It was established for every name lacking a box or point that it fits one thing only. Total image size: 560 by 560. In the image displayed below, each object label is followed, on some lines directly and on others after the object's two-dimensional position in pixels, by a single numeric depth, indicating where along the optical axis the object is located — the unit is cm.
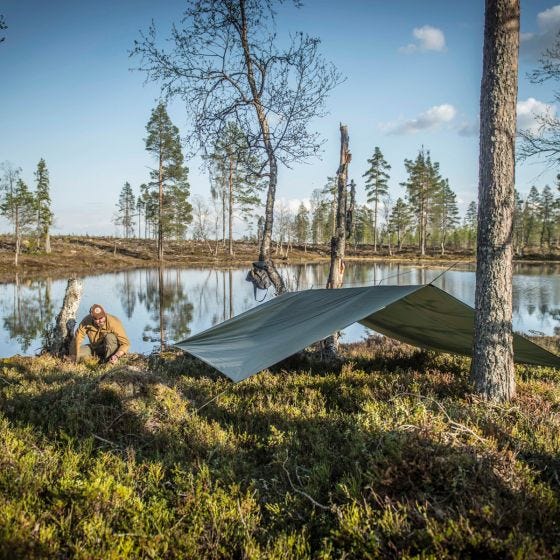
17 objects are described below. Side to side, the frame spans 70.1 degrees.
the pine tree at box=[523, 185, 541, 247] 6631
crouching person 817
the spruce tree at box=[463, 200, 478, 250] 8084
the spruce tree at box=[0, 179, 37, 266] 4409
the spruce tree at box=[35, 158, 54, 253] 4838
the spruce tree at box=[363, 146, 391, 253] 5519
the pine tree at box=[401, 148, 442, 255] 5503
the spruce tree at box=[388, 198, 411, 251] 6122
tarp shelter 537
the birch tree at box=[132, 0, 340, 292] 944
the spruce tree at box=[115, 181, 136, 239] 8056
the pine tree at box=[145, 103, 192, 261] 4044
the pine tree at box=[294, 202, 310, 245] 7106
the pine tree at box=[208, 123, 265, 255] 4453
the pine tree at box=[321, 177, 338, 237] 5279
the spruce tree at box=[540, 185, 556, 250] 6488
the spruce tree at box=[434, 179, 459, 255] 6191
